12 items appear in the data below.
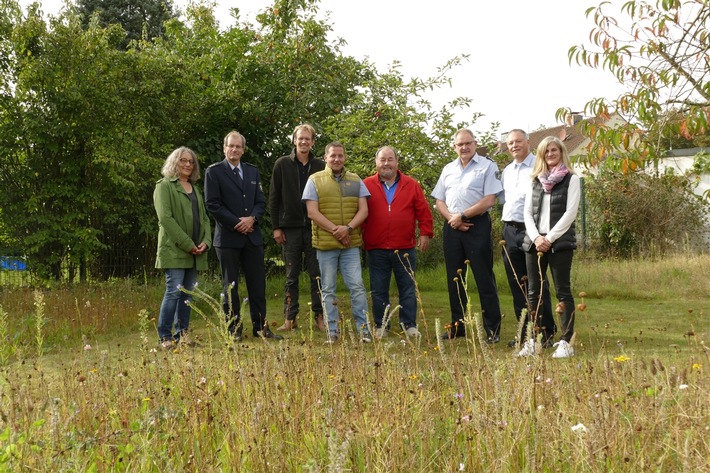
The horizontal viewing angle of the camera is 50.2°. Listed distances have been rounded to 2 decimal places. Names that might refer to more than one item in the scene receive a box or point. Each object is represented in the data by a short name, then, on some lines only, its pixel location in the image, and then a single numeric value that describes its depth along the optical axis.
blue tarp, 11.45
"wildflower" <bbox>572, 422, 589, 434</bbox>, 2.71
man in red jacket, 7.05
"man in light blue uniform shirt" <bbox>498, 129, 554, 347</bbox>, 6.53
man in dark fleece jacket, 7.54
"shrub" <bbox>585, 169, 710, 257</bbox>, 17.06
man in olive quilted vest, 6.92
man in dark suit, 7.00
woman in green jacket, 6.51
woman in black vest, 5.98
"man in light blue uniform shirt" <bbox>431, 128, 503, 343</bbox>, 6.83
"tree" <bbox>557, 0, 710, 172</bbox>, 4.45
